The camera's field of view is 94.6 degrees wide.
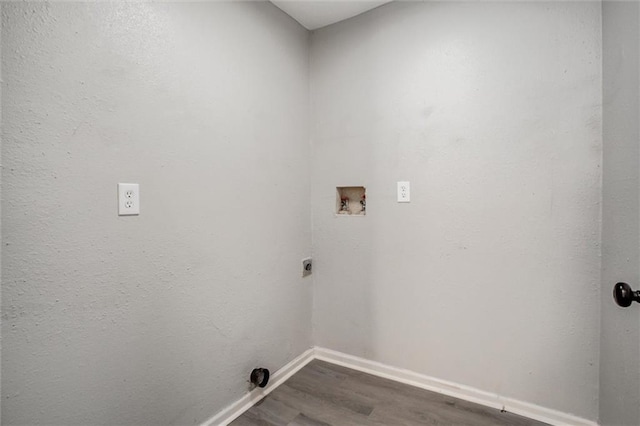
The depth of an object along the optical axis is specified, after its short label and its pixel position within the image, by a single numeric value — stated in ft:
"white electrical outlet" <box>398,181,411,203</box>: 5.61
